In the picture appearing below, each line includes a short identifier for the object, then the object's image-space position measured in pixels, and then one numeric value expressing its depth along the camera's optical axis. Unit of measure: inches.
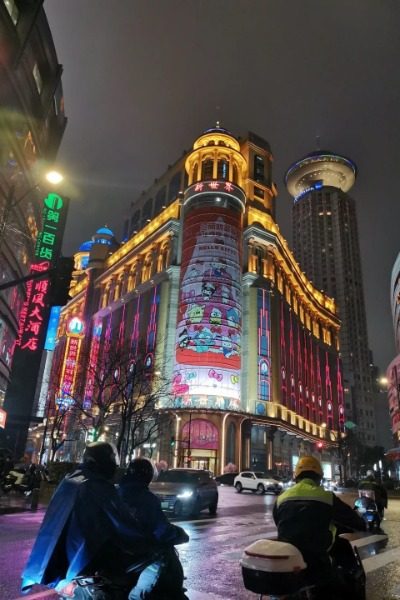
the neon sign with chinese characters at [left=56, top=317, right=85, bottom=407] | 2353.6
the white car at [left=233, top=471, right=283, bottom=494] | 1223.5
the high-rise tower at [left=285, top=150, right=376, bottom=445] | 4869.6
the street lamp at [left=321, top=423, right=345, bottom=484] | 3008.4
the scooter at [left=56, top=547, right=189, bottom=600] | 106.7
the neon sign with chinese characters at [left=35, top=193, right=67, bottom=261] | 1234.5
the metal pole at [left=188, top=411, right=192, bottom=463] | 1865.2
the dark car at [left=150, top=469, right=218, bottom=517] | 545.0
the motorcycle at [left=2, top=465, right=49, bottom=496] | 685.9
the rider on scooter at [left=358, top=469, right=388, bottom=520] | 457.4
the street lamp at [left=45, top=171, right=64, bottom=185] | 512.1
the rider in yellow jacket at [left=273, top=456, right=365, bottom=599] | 139.0
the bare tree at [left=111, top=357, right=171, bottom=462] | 1154.3
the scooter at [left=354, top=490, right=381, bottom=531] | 437.7
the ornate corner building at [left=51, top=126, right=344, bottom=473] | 2003.0
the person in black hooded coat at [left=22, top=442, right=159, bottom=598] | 107.0
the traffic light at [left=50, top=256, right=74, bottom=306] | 448.5
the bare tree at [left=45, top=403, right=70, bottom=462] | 2731.3
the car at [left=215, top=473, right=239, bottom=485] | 1749.5
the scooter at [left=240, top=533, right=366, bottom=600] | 117.0
